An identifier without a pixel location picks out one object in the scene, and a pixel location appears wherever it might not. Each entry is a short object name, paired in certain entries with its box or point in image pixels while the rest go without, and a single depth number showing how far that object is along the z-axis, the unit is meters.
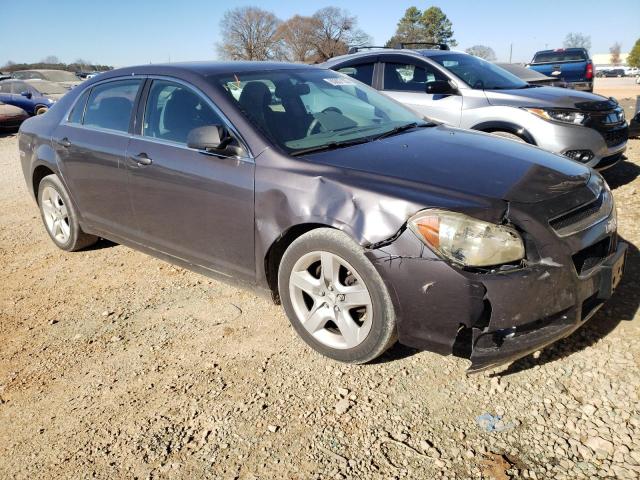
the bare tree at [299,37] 71.12
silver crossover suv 5.47
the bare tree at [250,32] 73.06
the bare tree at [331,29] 72.87
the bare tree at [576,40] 101.38
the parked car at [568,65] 15.71
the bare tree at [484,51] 73.65
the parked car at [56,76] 23.51
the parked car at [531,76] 9.94
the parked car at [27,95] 16.70
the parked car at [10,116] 14.75
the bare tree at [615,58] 107.62
